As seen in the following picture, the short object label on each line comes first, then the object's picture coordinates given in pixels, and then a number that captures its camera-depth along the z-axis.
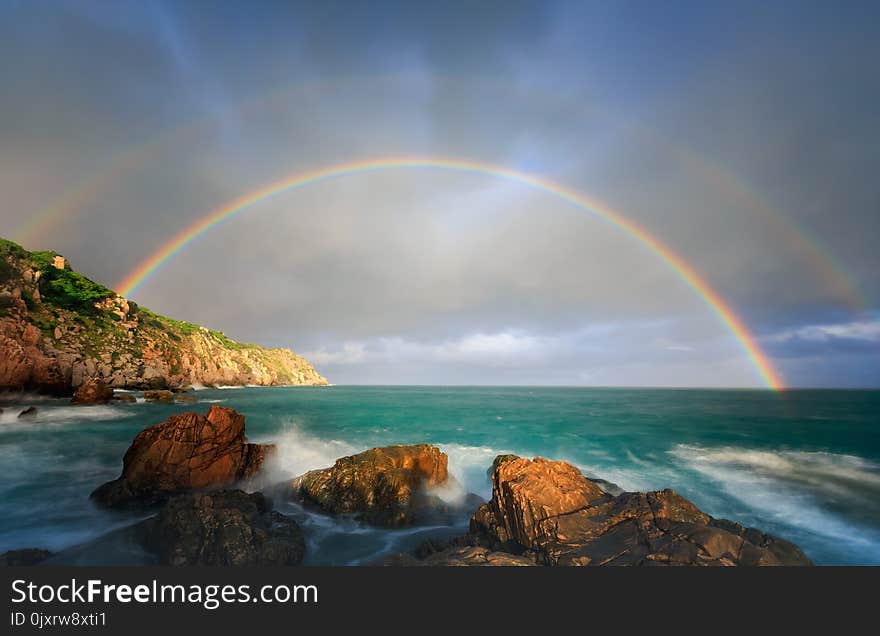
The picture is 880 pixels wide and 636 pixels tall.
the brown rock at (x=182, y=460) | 13.44
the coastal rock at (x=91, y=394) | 39.09
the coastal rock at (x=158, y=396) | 47.57
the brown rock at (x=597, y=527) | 7.06
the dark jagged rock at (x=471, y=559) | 6.77
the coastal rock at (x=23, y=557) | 8.66
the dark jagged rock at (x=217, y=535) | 9.00
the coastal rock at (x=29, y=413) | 29.44
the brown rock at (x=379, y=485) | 12.85
